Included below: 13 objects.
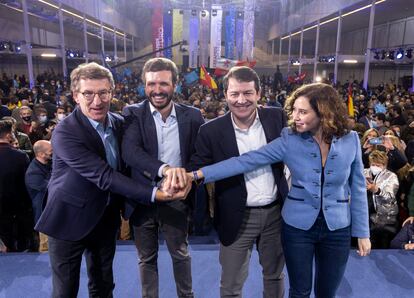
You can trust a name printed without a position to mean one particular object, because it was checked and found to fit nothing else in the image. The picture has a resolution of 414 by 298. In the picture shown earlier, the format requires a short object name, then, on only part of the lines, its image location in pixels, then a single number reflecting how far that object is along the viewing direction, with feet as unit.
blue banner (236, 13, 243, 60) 81.92
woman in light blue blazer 6.64
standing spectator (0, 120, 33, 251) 12.69
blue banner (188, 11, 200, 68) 75.77
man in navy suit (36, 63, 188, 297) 6.90
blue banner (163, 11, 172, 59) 85.58
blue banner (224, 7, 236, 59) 81.25
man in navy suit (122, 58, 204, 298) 7.77
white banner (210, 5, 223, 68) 72.38
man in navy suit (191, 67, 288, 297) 7.41
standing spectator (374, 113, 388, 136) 24.62
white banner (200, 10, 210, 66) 81.30
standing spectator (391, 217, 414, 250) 12.25
